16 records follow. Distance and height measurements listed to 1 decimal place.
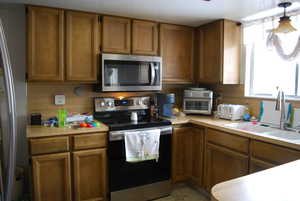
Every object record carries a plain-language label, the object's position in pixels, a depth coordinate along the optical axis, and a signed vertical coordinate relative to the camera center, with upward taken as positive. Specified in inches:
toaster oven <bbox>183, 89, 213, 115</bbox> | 112.0 -6.4
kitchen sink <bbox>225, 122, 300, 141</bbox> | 79.7 -16.2
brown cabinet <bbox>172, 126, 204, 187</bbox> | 99.7 -30.6
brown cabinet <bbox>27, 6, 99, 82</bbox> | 86.0 +18.0
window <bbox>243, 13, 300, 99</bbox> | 89.7 +10.6
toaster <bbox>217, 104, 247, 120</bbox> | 101.2 -10.5
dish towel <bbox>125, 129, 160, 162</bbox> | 86.0 -22.7
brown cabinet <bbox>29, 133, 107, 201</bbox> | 76.2 -30.2
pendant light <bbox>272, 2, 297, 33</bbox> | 61.3 +18.1
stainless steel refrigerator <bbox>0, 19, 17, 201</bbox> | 59.4 -8.2
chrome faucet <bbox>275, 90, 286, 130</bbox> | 84.6 -6.5
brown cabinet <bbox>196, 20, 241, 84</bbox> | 104.2 +18.8
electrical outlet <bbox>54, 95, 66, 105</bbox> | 98.5 -4.9
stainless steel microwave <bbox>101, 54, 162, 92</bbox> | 94.9 +7.4
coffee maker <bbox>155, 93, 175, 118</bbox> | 108.2 -7.6
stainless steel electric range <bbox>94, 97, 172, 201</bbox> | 85.6 -30.7
